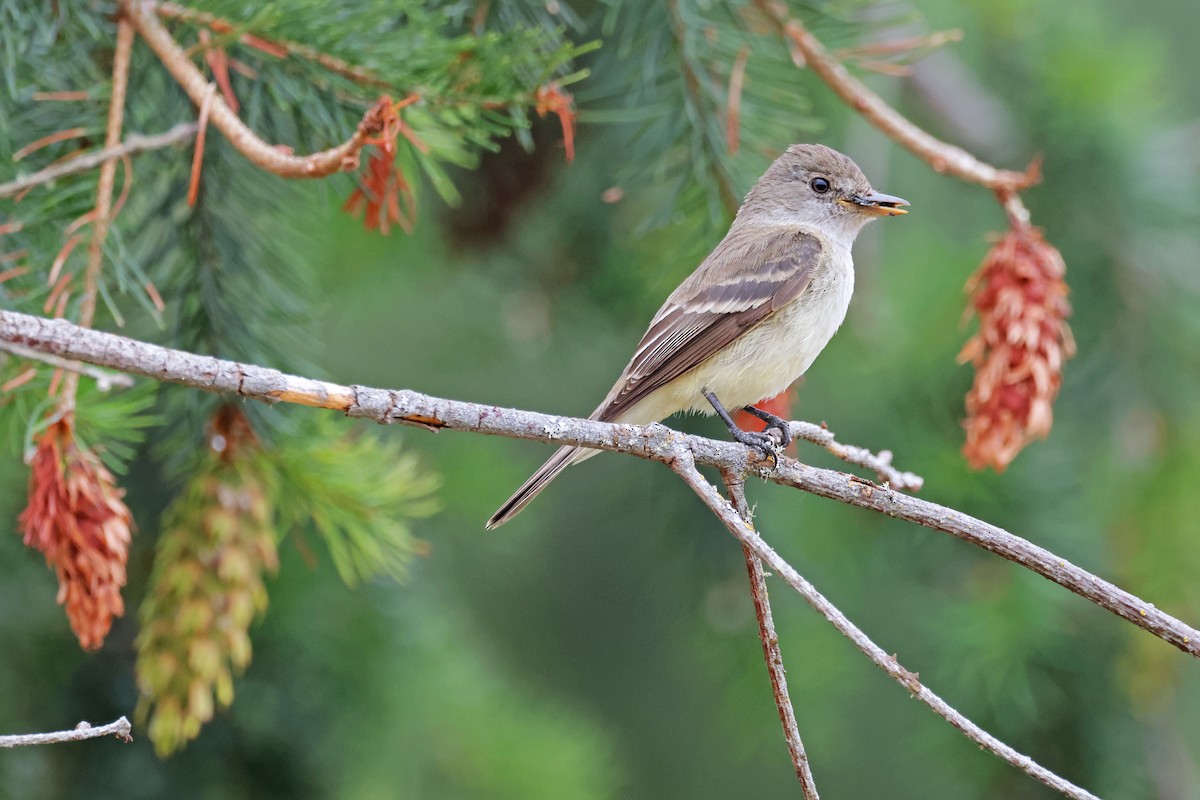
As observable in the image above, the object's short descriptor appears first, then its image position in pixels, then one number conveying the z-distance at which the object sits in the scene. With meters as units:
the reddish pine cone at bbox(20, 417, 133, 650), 4.83
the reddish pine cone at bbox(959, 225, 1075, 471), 4.89
